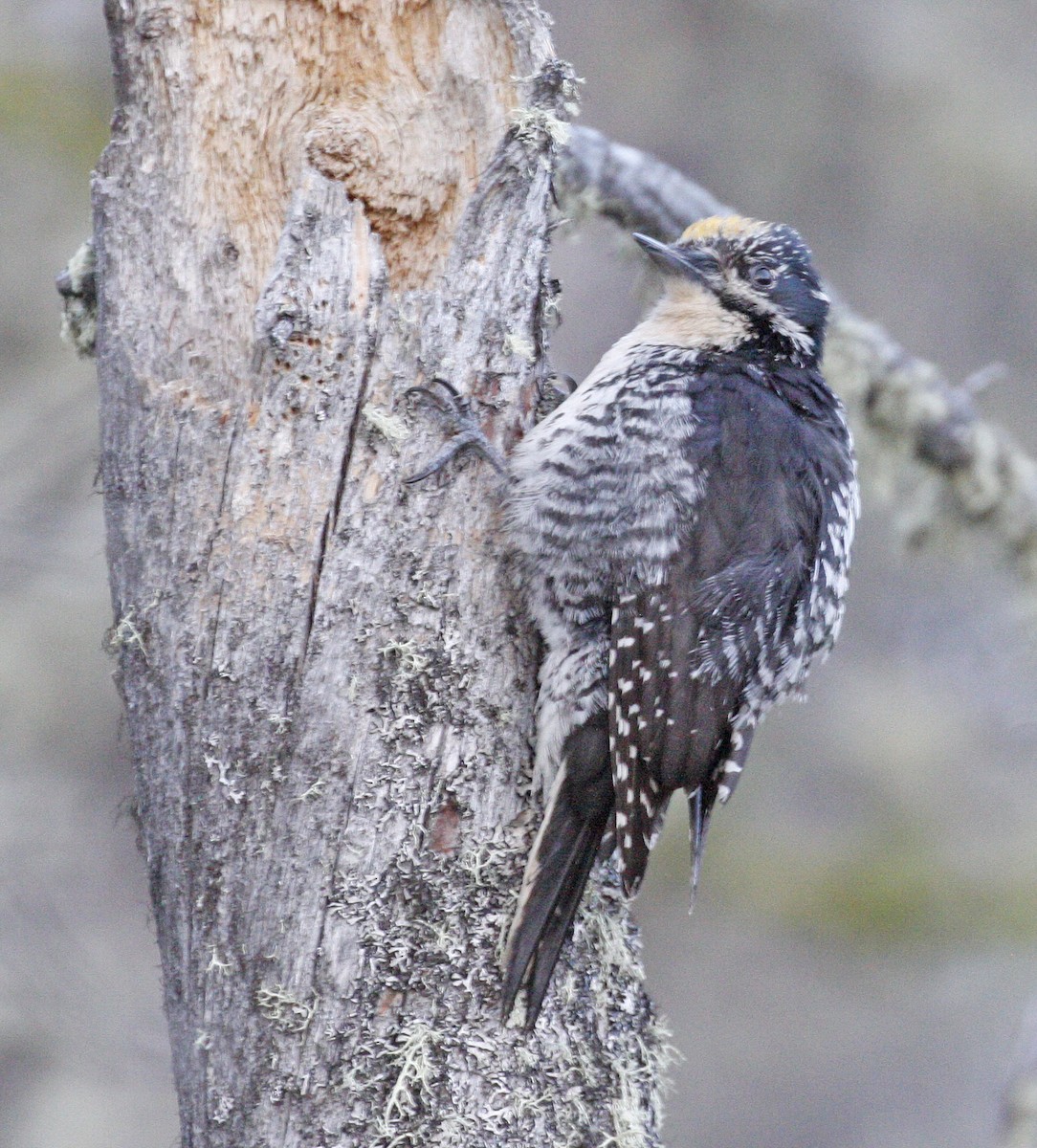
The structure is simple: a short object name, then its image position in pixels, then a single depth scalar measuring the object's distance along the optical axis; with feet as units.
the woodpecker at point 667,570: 16.61
